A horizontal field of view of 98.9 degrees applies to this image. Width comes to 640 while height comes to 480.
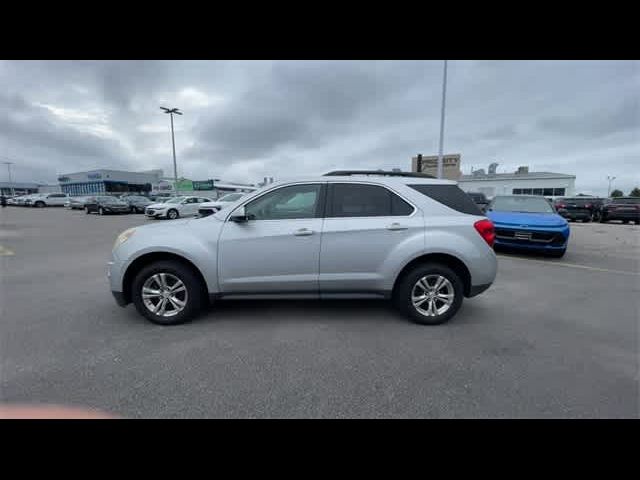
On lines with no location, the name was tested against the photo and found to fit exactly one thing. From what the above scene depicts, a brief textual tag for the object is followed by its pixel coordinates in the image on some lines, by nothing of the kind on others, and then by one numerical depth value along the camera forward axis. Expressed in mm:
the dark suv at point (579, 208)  17000
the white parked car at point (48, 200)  33312
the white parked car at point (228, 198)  15772
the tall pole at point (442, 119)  13662
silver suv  3211
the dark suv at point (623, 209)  15992
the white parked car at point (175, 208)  17828
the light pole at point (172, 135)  28250
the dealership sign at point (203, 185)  52531
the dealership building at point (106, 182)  51969
